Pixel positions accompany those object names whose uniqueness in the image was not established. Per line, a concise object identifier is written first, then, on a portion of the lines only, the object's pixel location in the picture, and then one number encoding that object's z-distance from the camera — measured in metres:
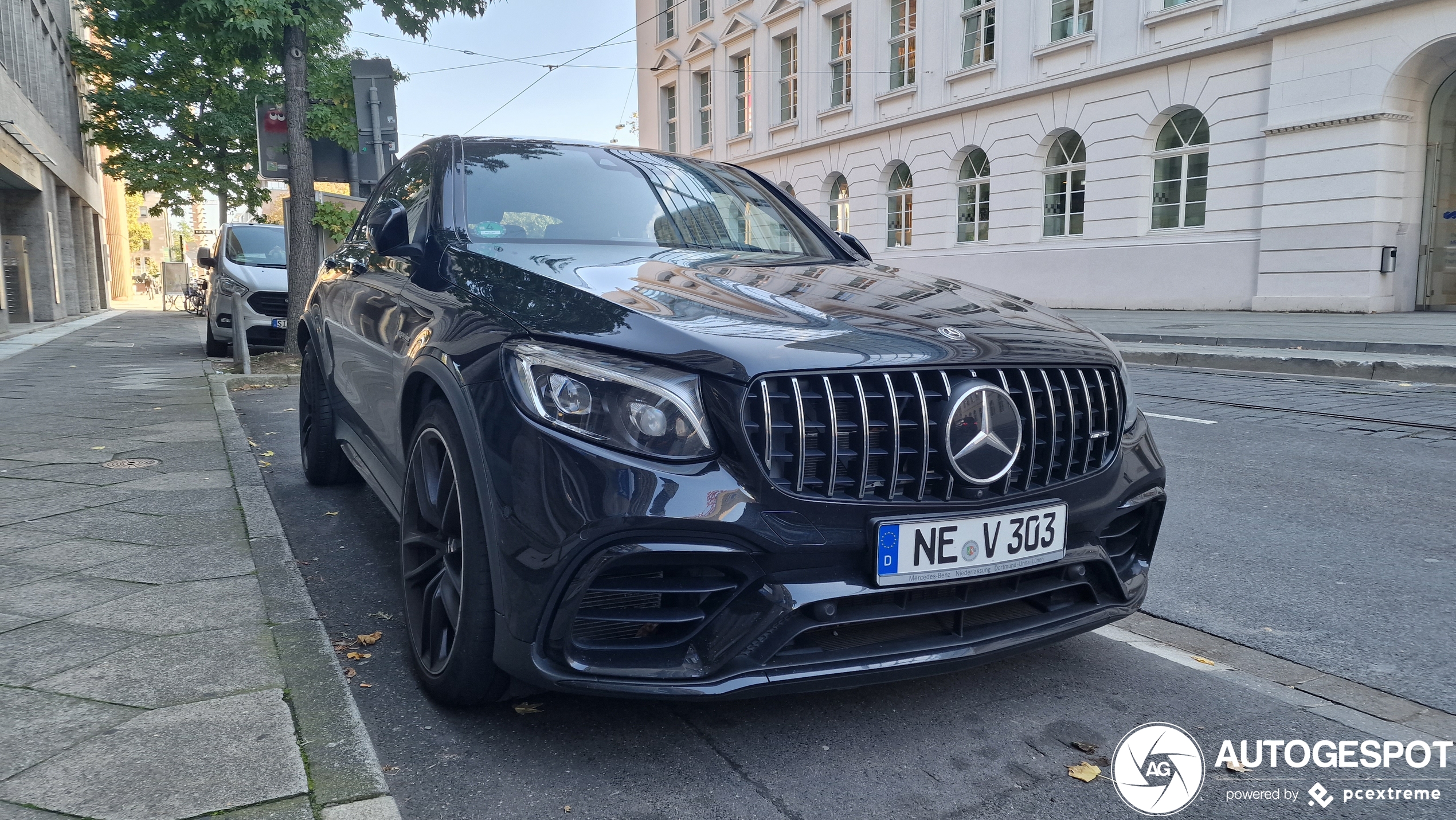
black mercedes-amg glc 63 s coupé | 2.06
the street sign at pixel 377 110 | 9.30
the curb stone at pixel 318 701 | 2.09
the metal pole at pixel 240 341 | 10.20
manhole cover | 5.45
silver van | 12.06
